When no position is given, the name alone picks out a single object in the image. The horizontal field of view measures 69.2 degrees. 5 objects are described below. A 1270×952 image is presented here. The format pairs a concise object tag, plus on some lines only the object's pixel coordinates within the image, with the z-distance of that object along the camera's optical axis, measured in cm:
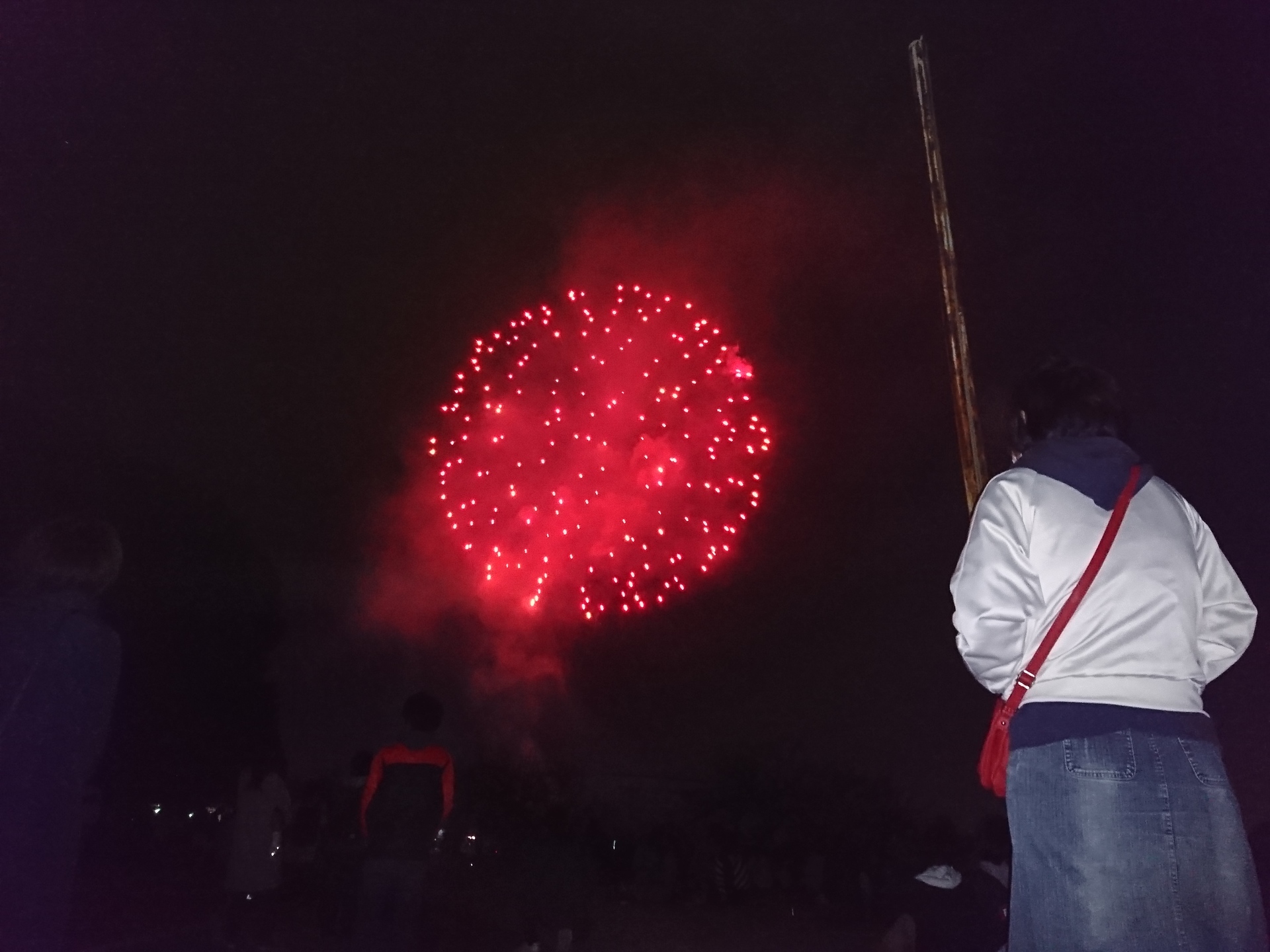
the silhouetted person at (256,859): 802
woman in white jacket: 206
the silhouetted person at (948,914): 423
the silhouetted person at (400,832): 584
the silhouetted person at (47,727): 304
